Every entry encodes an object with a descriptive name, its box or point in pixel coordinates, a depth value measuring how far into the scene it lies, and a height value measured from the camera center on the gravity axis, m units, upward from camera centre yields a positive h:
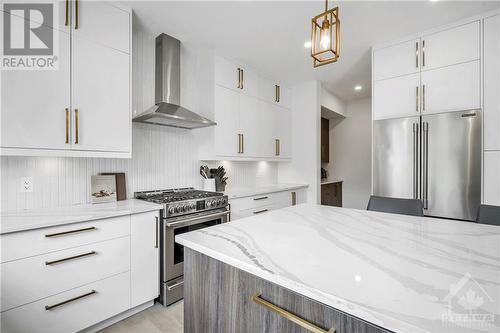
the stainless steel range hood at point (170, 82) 2.46 +0.91
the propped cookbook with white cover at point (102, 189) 2.11 -0.20
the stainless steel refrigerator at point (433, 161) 2.25 +0.06
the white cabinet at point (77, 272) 1.39 -0.72
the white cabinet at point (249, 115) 3.00 +0.74
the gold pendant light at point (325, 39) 1.23 +0.66
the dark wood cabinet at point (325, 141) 5.36 +0.59
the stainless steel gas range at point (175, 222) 2.09 -0.53
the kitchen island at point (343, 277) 0.57 -0.33
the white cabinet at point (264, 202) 2.88 -0.49
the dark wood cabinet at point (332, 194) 4.59 -0.56
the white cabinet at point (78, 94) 1.56 +0.52
